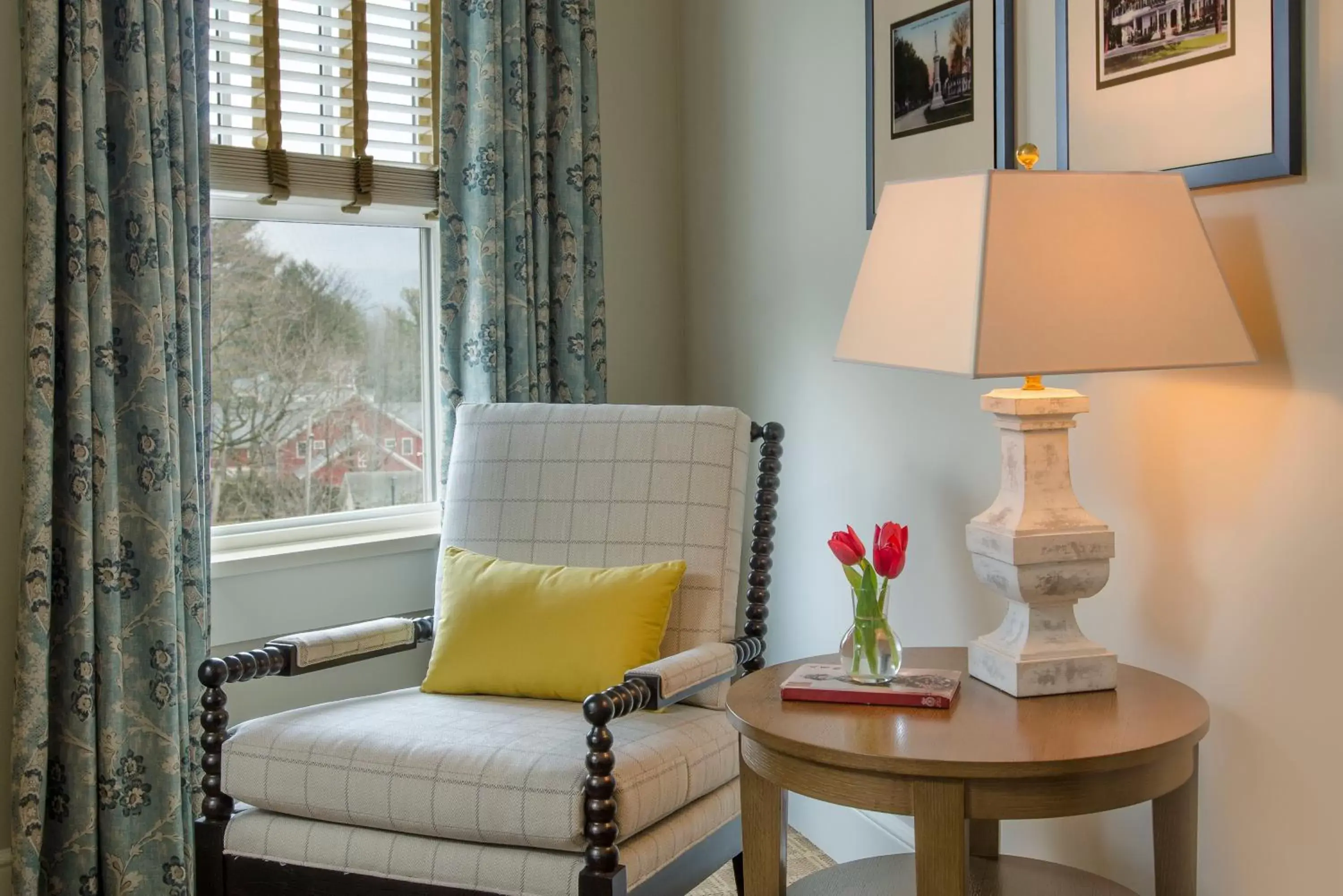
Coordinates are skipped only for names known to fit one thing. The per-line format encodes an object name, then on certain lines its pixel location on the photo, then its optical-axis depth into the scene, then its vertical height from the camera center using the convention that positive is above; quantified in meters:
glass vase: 1.77 -0.35
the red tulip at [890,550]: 1.79 -0.21
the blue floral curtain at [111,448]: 2.38 -0.06
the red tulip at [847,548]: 1.79 -0.20
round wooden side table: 1.50 -0.44
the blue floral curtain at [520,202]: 2.98 +0.52
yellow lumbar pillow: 2.27 -0.40
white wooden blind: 2.77 +0.74
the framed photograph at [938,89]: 2.22 +0.61
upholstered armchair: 1.88 -0.54
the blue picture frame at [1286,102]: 1.62 +0.40
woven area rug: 2.70 -1.03
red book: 1.71 -0.39
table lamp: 1.57 +0.12
